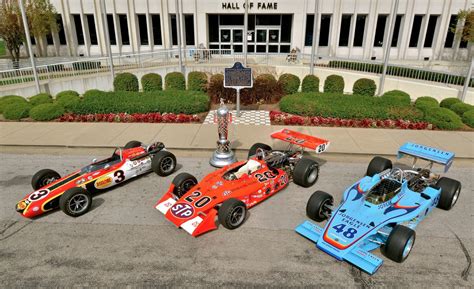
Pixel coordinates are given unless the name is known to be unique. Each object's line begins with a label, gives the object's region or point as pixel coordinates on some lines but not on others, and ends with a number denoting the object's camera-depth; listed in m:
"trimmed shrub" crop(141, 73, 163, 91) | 15.46
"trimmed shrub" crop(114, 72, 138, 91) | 15.36
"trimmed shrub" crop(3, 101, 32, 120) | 12.11
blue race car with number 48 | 4.80
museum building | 26.39
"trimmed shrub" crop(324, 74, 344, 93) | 14.82
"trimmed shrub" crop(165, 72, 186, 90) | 15.28
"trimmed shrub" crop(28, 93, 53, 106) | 13.18
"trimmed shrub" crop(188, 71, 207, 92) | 14.95
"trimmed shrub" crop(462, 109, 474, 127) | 11.16
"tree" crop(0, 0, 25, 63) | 22.34
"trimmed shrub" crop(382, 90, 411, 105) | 12.59
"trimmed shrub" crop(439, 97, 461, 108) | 12.86
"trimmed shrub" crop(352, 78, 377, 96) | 14.52
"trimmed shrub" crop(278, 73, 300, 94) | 14.83
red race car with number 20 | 5.57
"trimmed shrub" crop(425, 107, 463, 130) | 10.92
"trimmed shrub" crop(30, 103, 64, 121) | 11.88
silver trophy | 8.07
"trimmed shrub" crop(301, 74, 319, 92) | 14.85
